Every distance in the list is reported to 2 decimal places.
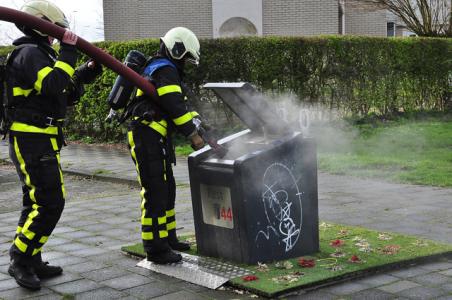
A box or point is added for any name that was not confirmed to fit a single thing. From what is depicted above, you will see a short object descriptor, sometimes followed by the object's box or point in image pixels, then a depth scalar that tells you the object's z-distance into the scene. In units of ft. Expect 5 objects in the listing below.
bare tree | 67.62
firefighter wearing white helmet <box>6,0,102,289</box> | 14.62
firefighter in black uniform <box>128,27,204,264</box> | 16.07
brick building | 72.59
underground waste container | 15.43
